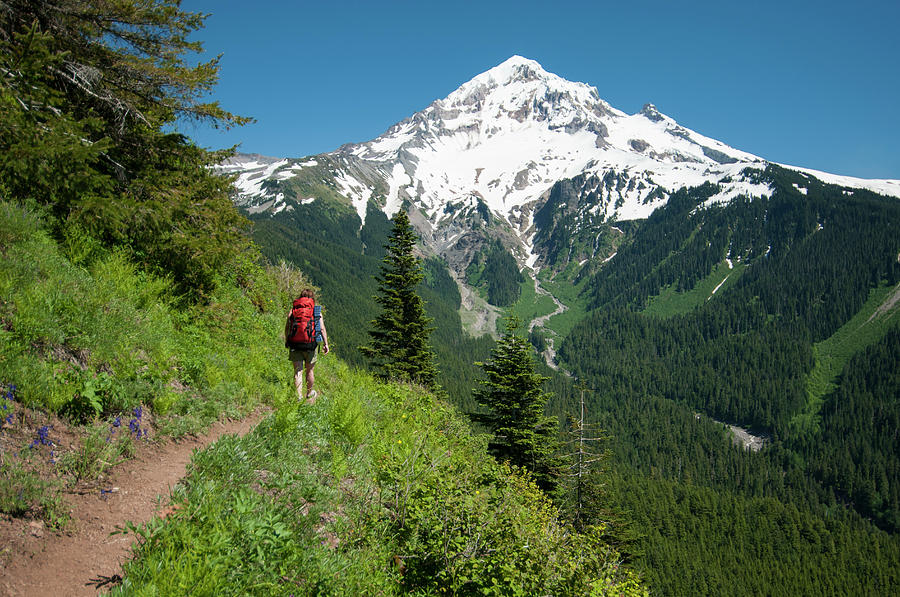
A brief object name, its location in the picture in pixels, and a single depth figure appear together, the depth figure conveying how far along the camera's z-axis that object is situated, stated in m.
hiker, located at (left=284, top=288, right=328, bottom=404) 8.98
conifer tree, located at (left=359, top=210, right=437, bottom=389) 24.73
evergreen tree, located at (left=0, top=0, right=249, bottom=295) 7.51
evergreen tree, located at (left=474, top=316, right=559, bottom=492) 20.05
